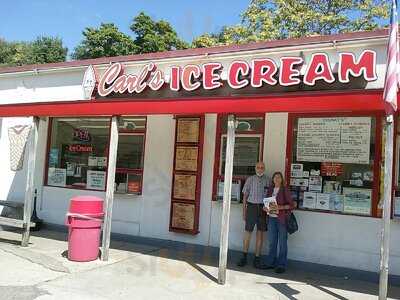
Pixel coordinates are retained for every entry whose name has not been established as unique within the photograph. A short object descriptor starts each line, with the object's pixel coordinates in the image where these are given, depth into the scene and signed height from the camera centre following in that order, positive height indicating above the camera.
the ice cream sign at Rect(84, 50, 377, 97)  7.70 +1.75
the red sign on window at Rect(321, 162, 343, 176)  8.86 +0.29
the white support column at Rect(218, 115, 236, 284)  7.76 -0.33
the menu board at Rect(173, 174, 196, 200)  10.28 -0.22
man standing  9.05 -0.49
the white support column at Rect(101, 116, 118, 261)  9.08 -0.31
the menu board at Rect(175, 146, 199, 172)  10.31 +0.35
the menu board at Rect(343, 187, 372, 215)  8.54 -0.22
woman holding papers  8.68 -0.65
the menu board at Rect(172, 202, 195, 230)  10.22 -0.79
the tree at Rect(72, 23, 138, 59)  35.75 +8.95
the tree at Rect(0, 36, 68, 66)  39.69 +8.83
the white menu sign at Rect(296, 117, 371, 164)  8.66 +0.80
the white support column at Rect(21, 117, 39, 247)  10.08 -0.47
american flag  5.91 +1.37
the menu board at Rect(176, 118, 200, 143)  10.36 +0.92
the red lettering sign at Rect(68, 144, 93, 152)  12.02 +0.48
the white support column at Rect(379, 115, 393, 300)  5.91 -0.40
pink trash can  8.80 -0.98
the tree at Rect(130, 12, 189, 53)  36.22 +9.89
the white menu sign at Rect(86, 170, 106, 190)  11.70 -0.24
